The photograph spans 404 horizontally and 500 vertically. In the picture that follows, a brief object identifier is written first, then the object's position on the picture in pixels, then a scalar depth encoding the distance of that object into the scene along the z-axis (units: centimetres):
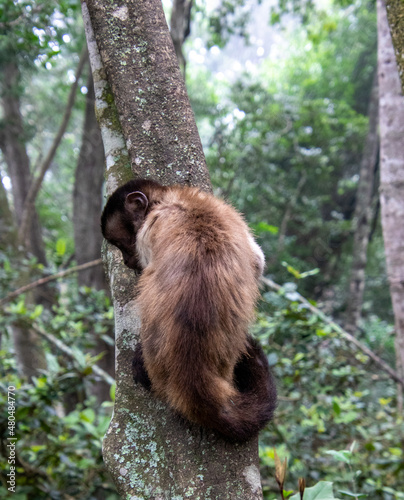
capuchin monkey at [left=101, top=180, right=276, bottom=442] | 165
